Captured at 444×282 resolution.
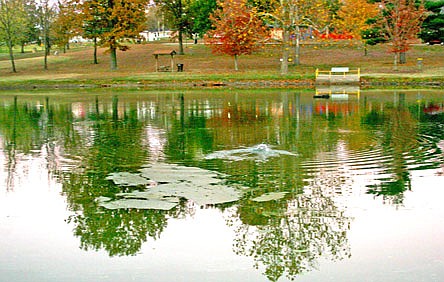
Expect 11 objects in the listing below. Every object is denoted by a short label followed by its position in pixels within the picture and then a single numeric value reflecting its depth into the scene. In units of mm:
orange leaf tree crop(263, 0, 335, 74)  48875
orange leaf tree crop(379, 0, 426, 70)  60062
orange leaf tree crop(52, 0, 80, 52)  71188
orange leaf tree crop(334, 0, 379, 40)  65875
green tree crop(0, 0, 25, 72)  73938
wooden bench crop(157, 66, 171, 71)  67688
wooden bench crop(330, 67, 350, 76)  56381
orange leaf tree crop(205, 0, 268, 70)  60722
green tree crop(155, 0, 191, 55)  84688
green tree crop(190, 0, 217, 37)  84375
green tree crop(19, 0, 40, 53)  81088
